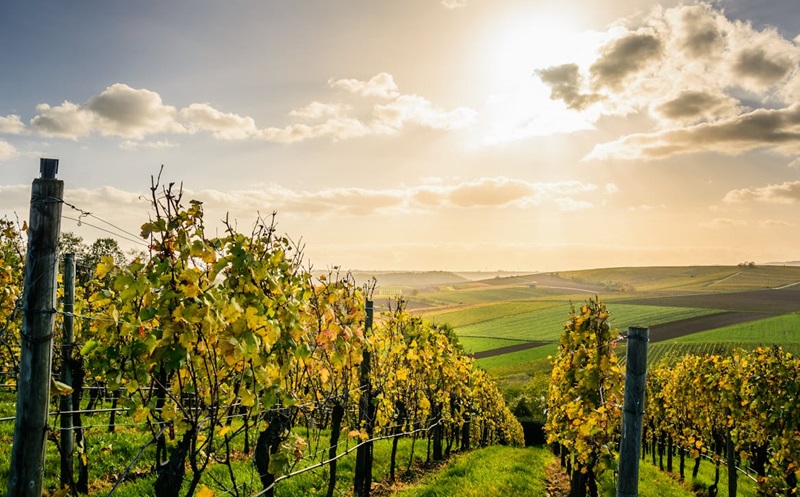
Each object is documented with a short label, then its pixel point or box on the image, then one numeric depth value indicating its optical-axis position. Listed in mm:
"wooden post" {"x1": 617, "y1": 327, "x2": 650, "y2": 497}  4500
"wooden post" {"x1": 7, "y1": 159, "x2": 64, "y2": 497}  3125
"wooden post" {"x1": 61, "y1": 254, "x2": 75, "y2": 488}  7586
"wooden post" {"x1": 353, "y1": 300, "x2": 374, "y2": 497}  9094
